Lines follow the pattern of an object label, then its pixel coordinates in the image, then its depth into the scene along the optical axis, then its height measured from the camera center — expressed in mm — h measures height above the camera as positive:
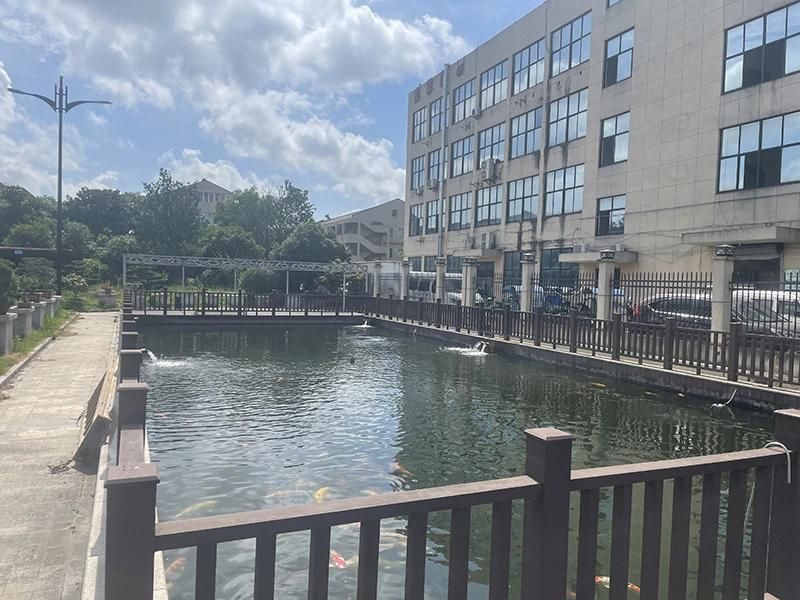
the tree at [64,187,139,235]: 59250 +6075
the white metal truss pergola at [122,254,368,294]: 29922 +768
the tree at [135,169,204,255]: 55094 +5237
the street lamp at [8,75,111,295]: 25109 +6864
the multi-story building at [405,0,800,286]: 18578 +5933
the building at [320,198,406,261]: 66062 +5299
